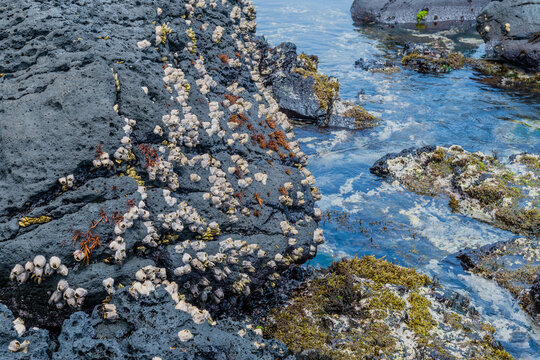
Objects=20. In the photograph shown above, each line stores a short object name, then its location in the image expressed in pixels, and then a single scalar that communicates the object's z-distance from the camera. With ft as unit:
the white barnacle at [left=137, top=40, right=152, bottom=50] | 22.25
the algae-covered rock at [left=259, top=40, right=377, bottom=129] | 50.83
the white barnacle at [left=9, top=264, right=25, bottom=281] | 15.01
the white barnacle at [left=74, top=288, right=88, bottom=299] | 15.55
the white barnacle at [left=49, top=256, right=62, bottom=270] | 15.29
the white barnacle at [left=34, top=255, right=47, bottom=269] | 15.26
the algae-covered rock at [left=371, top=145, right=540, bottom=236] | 35.37
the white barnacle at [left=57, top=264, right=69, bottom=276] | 15.53
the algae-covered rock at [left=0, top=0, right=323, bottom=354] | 16.05
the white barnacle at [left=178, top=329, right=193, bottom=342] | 14.65
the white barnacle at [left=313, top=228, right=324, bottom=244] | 23.93
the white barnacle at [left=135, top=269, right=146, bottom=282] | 16.67
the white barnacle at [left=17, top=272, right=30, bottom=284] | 15.10
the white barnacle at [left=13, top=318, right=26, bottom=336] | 13.78
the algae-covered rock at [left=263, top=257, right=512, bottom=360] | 20.33
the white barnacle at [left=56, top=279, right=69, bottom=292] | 15.48
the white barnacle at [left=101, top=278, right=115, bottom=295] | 15.99
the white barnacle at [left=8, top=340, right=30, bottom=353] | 13.12
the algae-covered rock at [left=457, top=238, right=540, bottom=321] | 27.48
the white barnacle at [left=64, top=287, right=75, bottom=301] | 15.46
